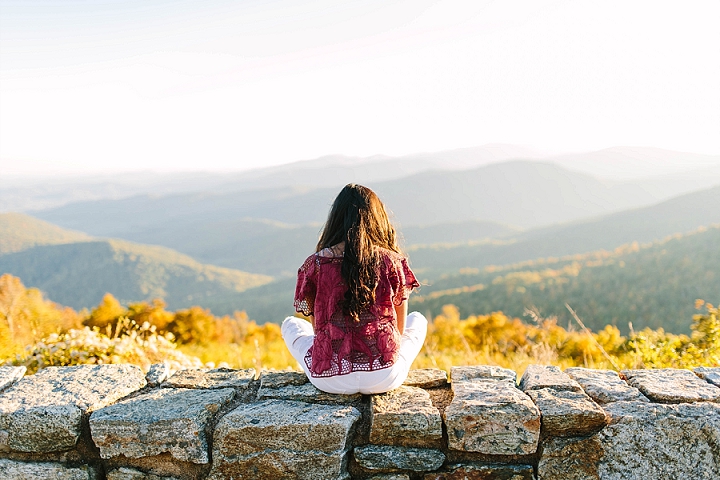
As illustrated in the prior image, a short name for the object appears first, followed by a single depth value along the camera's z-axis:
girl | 2.58
